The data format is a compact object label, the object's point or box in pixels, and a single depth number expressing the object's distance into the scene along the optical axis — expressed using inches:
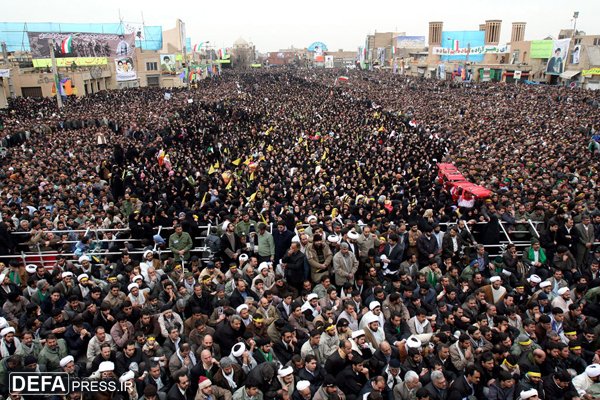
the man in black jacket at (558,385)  169.9
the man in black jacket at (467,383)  174.1
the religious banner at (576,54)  1326.3
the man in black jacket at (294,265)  254.5
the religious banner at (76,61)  1621.6
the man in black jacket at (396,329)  212.2
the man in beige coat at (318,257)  257.0
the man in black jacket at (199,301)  224.8
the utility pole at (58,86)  1019.3
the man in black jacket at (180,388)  172.4
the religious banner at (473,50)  1942.7
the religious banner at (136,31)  1920.5
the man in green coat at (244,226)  294.5
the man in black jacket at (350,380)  173.5
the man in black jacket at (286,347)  195.2
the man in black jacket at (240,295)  230.1
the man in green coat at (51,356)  191.5
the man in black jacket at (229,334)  201.6
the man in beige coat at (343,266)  252.8
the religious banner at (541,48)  1588.0
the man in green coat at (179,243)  287.3
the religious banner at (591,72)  1171.5
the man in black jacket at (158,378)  180.7
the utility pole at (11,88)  1187.6
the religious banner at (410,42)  3265.3
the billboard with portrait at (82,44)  1638.9
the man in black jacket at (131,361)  185.3
